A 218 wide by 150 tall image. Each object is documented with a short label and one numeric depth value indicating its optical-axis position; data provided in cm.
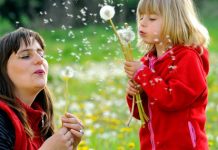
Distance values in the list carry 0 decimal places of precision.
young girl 408
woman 385
